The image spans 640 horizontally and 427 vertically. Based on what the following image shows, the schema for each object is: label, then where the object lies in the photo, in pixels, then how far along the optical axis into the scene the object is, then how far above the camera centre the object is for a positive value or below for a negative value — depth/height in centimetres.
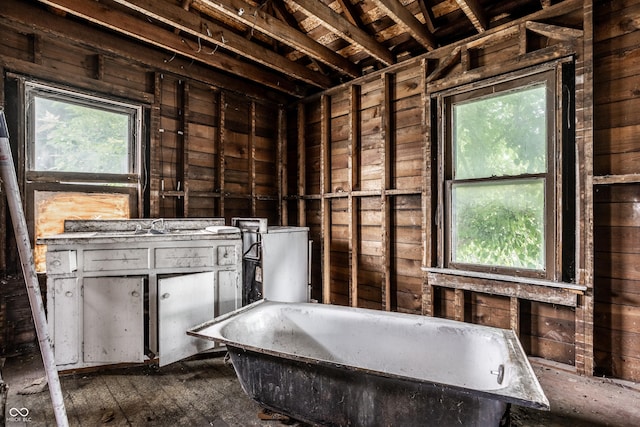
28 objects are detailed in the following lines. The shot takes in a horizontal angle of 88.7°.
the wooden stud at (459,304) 260 -72
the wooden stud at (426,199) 274 +12
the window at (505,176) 220 +28
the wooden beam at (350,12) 252 +160
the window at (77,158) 246 +47
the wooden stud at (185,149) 313 +63
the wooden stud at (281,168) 389 +55
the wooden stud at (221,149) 337 +68
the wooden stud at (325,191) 352 +25
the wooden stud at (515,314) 233 -72
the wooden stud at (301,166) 377 +55
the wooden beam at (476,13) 217 +138
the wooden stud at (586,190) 204 +14
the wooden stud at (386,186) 303 +26
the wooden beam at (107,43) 229 +139
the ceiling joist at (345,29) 222 +140
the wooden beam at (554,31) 209 +120
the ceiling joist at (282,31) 218 +139
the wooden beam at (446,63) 262 +123
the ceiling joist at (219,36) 219 +140
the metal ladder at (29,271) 139 -24
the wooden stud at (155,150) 296 +59
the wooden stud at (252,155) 363 +66
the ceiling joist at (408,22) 219 +139
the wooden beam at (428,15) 243 +153
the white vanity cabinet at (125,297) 205 -54
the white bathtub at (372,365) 126 -74
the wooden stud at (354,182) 329 +32
